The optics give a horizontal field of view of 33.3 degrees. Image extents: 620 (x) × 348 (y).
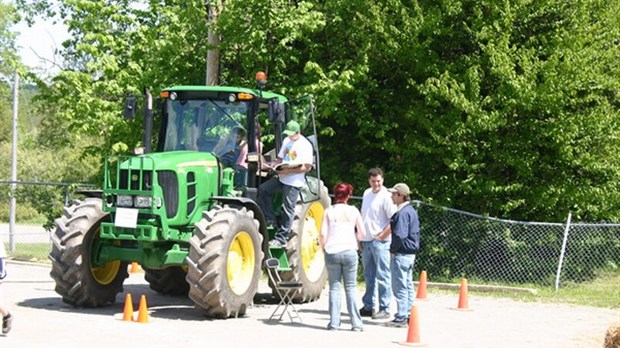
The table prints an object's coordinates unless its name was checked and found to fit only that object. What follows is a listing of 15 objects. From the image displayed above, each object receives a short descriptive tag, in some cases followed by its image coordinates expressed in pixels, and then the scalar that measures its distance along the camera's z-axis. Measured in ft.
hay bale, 35.73
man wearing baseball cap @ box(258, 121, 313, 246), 47.06
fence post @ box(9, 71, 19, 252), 87.92
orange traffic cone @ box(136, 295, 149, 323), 41.27
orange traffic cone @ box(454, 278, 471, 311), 51.24
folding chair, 44.12
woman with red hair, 40.60
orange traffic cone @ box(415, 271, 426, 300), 55.13
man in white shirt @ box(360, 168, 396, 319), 44.32
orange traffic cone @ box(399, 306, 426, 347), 38.27
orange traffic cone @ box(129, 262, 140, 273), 64.14
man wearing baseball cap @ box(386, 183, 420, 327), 43.14
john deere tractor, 42.93
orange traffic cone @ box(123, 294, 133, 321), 41.60
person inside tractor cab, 47.57
